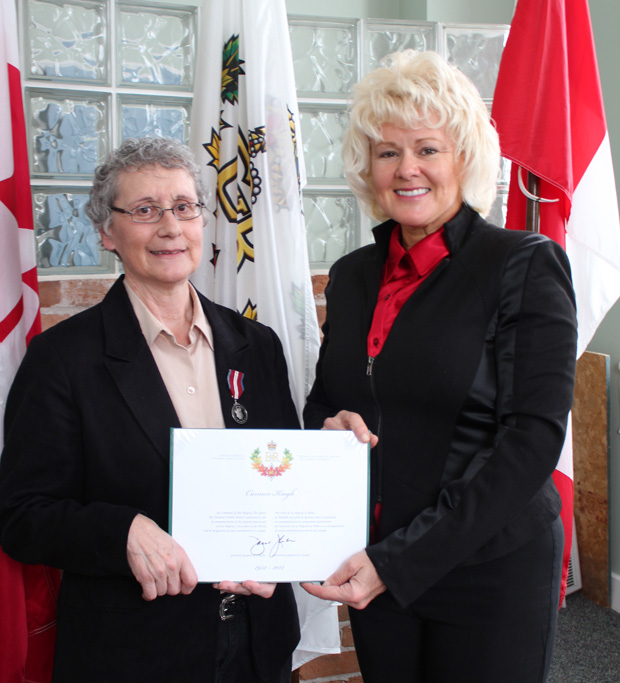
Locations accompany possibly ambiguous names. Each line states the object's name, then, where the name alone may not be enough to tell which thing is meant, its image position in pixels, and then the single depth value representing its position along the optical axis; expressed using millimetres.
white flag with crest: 1760
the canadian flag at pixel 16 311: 1502
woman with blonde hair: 1121
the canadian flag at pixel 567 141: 1966
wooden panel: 2967
